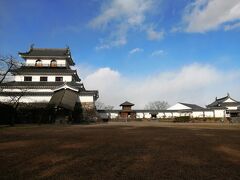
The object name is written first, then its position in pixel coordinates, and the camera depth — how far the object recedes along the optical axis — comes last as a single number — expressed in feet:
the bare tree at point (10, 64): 59.60
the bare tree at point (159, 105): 288.46
